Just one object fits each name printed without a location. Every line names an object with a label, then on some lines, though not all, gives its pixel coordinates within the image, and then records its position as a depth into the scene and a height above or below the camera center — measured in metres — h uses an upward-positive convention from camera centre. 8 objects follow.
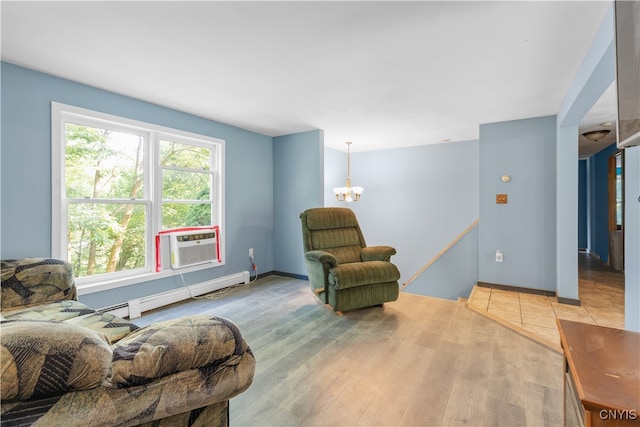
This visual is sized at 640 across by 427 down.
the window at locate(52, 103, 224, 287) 2.59 +0.25
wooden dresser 0.66 -0.42
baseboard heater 2.83 -0.92
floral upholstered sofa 0.55 -0.36
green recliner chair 2.86 -0.55
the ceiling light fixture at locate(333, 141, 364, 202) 4.68 +0.36
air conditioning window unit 3.29 -0.40
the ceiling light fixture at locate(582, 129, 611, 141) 4.06 +1.10
